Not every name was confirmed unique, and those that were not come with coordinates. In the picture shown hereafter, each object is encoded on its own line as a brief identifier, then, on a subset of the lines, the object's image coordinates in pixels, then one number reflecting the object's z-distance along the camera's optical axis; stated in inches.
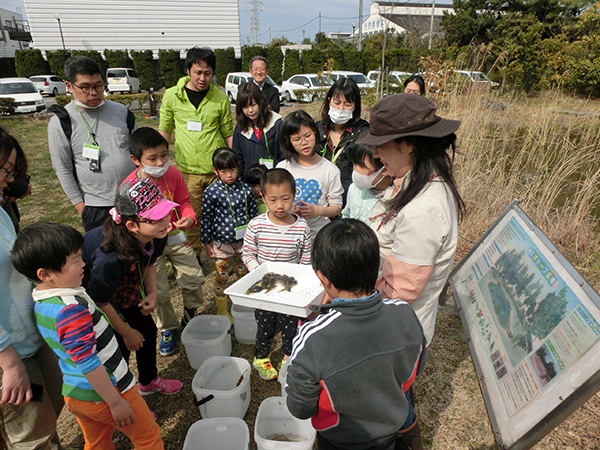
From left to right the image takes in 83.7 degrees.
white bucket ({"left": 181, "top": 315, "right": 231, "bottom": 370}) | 97.4
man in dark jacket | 184.7
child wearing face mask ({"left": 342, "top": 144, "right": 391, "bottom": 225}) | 90.0
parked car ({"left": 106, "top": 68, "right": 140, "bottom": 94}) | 796.0
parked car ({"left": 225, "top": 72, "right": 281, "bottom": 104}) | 644.9
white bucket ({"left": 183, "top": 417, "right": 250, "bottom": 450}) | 71.9
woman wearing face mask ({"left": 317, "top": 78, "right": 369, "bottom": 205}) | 117.9
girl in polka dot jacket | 113.3
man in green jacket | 130.7
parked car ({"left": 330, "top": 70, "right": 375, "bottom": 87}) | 657.0
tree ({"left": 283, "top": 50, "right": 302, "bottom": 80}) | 981.2
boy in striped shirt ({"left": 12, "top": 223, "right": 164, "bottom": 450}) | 50.9
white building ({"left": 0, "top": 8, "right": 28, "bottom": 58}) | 1162.0
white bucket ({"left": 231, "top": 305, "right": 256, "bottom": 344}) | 109.7
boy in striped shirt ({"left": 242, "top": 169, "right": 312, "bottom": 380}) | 91.6
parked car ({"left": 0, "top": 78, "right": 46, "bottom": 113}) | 540.7
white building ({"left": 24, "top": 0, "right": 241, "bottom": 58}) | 1019.3
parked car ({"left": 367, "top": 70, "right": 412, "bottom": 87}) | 461.1
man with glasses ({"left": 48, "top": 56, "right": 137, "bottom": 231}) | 99.6
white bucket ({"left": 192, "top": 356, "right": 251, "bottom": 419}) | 79.4
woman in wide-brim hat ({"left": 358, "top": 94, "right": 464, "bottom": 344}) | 52.8
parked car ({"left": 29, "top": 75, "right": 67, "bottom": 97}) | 751.7
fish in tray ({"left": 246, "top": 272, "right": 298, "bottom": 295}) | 86.3
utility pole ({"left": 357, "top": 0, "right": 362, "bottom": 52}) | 1075.0
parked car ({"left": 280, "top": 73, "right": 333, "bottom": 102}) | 639.8
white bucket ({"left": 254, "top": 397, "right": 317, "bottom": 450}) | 75.9
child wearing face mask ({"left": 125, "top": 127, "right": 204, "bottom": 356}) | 97.0
